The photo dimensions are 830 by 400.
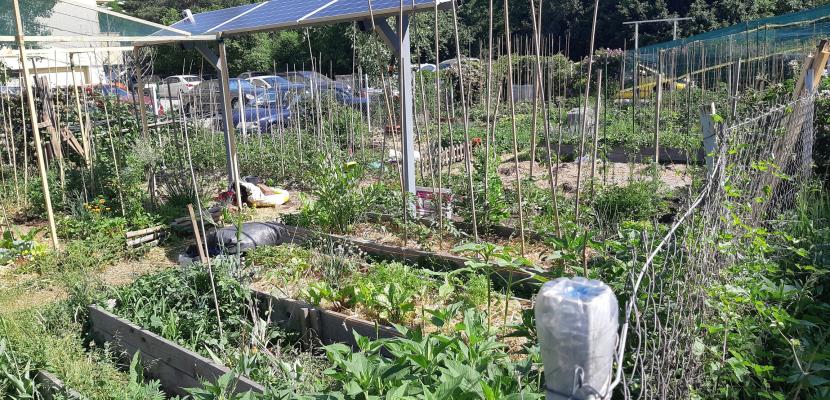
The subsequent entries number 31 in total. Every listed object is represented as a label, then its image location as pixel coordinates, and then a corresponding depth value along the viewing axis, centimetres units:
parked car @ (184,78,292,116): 1912
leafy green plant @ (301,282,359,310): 433
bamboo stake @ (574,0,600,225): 430
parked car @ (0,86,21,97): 1116
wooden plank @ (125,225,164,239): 682
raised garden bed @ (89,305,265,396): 359
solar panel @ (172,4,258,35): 902
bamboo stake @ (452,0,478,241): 522
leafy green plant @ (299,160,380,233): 618
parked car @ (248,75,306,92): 2014
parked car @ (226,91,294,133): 1136
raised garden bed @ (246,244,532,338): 410
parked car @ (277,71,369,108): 1545
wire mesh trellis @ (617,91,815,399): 229
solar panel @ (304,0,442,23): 605
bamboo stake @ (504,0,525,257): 457
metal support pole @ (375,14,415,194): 597
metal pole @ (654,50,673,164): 667
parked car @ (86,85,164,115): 1016
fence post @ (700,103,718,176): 374
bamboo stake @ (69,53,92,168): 778
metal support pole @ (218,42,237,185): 819
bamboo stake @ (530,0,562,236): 404
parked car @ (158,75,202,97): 2376
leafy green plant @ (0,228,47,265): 642
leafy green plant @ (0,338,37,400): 358
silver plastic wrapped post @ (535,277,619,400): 116
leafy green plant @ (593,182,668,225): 605
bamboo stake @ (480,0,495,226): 469
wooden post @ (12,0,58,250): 605
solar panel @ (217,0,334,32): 754
